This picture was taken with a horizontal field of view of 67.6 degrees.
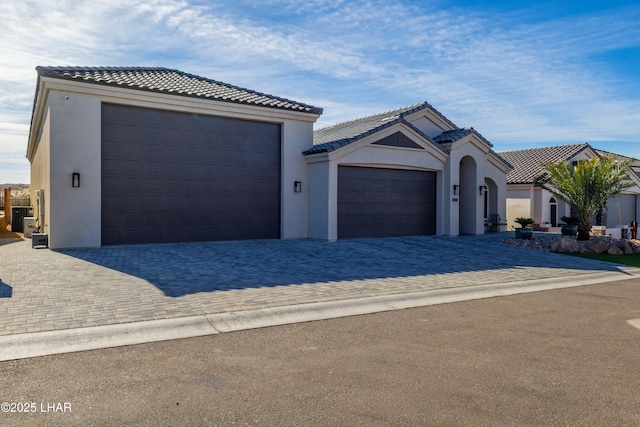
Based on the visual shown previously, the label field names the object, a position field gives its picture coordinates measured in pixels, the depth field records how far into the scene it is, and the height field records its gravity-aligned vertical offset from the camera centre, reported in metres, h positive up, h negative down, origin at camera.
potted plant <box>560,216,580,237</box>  22.58 -0.95
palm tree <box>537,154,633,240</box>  18.23 +0.91
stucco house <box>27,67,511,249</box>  13.46 +1.29
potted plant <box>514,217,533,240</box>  20.20 -1.12
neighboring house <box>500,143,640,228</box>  28.52 +0.76
